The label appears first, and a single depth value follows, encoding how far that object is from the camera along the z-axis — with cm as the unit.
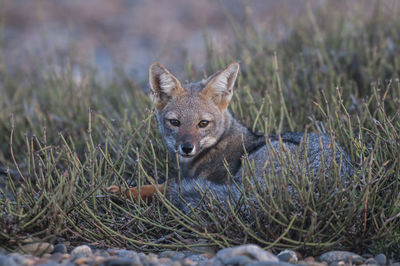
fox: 803
